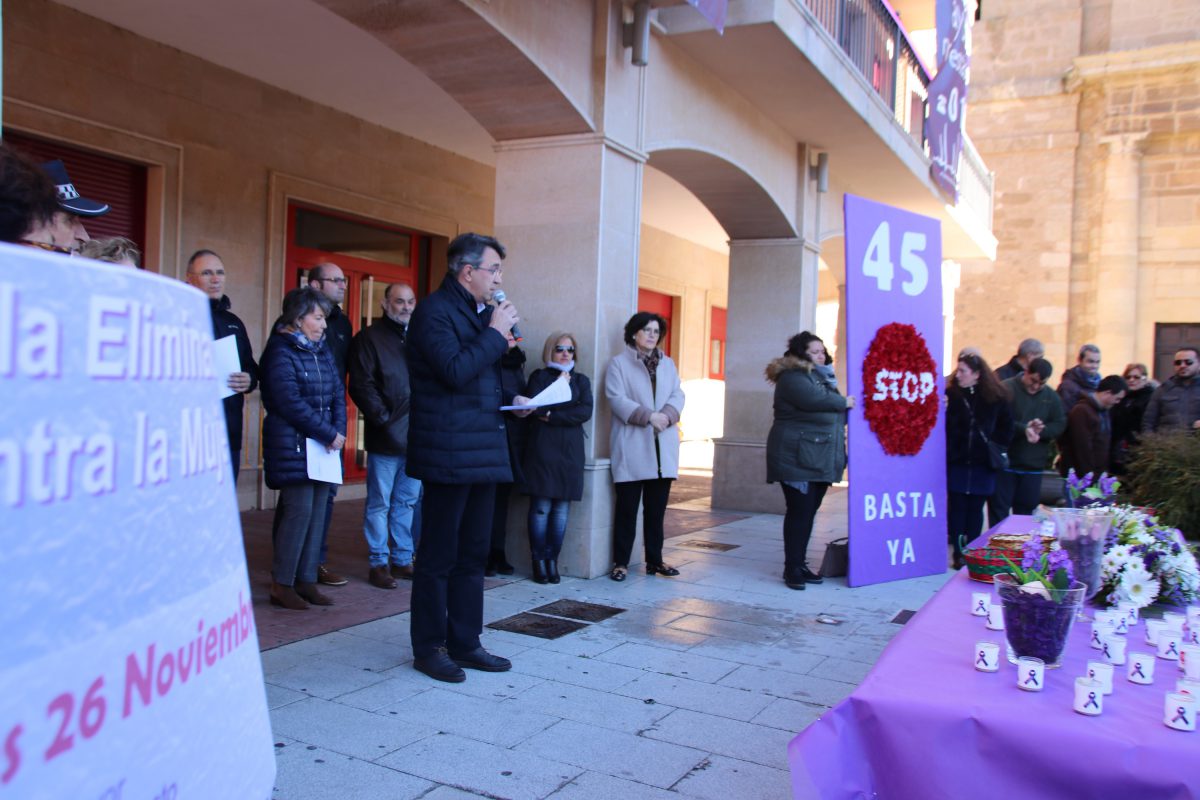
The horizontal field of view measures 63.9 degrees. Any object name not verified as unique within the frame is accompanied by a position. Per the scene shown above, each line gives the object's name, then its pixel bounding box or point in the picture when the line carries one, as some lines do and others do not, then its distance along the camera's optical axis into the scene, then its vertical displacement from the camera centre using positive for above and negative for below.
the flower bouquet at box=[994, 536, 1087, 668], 2.25 -0.49
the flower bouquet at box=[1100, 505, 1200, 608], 2.79 -0.48
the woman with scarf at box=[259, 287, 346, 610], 5.13 -0.23
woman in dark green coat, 6.42 -0.29
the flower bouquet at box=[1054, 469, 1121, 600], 2.79 -0.38
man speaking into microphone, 4.07 -0.24
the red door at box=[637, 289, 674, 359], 15.96 +1.54
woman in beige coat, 6.51 -0.27
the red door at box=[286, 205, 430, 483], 9.16 +1.31
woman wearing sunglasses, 6.20 -0.42
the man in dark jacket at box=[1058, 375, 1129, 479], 8.31 -0.22
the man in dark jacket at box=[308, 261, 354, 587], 5.98 +0.41
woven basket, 3.19 -0.53
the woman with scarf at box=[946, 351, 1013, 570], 7.13 -0.23
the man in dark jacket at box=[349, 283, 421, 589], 5.99 -0.26
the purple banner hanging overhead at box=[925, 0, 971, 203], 10.88 +3.81
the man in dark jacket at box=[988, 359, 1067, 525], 7.49 -0.24
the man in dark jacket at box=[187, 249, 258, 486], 5.01 +0.30
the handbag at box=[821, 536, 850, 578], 6.85 -1.15
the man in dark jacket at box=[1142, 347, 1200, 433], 7.79 +0.08
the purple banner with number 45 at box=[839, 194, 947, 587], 6.46 +0.06
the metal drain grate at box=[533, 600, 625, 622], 5.50 -1.28
